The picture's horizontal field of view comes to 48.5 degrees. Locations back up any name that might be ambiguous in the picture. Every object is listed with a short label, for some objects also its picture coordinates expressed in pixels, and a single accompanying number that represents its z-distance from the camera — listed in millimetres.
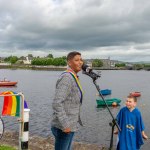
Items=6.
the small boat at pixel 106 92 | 34428
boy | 3972
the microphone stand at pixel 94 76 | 3393
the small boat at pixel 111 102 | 22934
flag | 3986
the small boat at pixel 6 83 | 40748
